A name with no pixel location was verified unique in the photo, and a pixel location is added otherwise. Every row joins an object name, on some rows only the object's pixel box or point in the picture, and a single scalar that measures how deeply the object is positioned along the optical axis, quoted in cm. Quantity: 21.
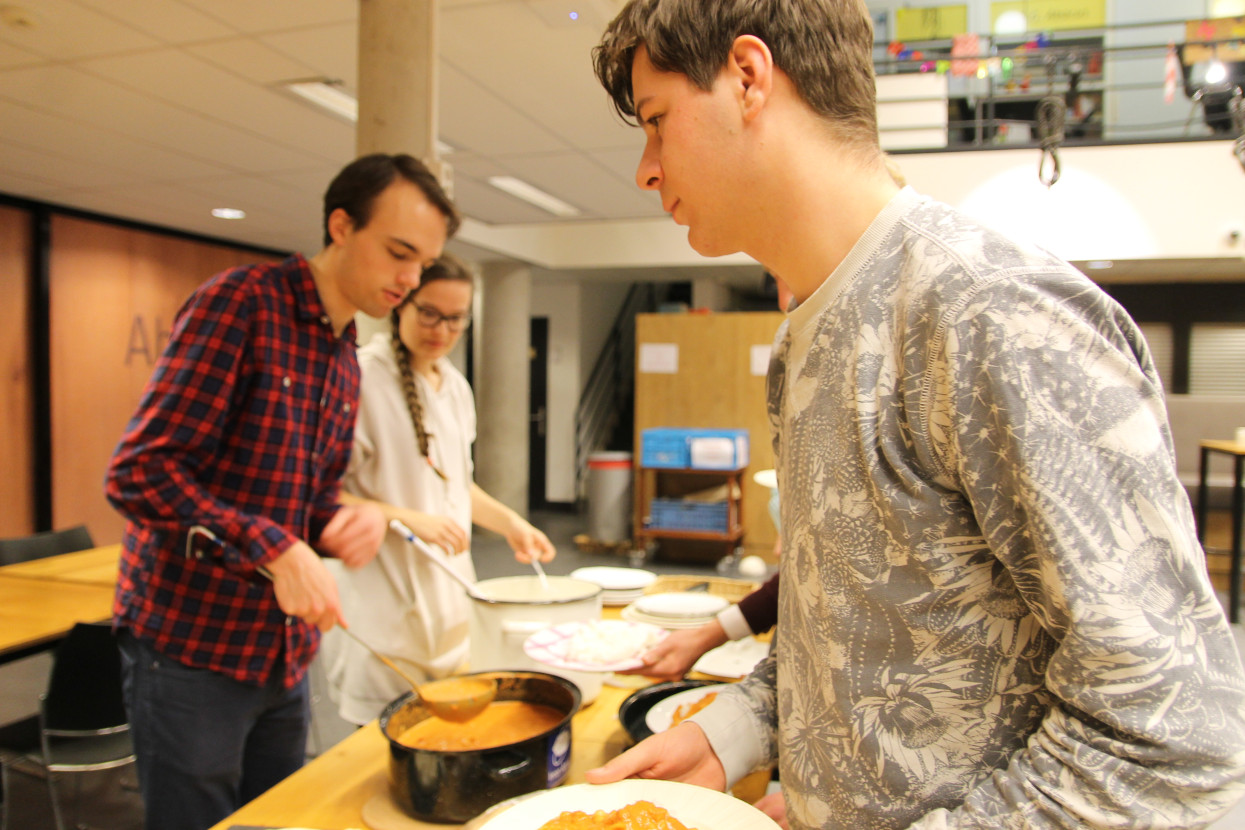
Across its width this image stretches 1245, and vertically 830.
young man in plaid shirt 135
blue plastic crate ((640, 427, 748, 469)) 675
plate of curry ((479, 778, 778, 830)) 79
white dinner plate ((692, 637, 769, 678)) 167
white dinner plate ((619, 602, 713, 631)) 189
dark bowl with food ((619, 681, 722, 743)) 135
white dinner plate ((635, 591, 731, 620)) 192
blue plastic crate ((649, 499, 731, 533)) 675
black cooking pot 108
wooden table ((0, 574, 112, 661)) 247
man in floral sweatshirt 51
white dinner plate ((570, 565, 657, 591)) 228
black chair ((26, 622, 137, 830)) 250
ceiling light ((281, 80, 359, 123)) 387
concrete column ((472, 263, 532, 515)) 823
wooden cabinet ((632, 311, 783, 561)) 712
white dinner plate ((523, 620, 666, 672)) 138
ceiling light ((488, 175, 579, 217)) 579
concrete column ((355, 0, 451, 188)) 267
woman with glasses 199
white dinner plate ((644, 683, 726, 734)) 129
